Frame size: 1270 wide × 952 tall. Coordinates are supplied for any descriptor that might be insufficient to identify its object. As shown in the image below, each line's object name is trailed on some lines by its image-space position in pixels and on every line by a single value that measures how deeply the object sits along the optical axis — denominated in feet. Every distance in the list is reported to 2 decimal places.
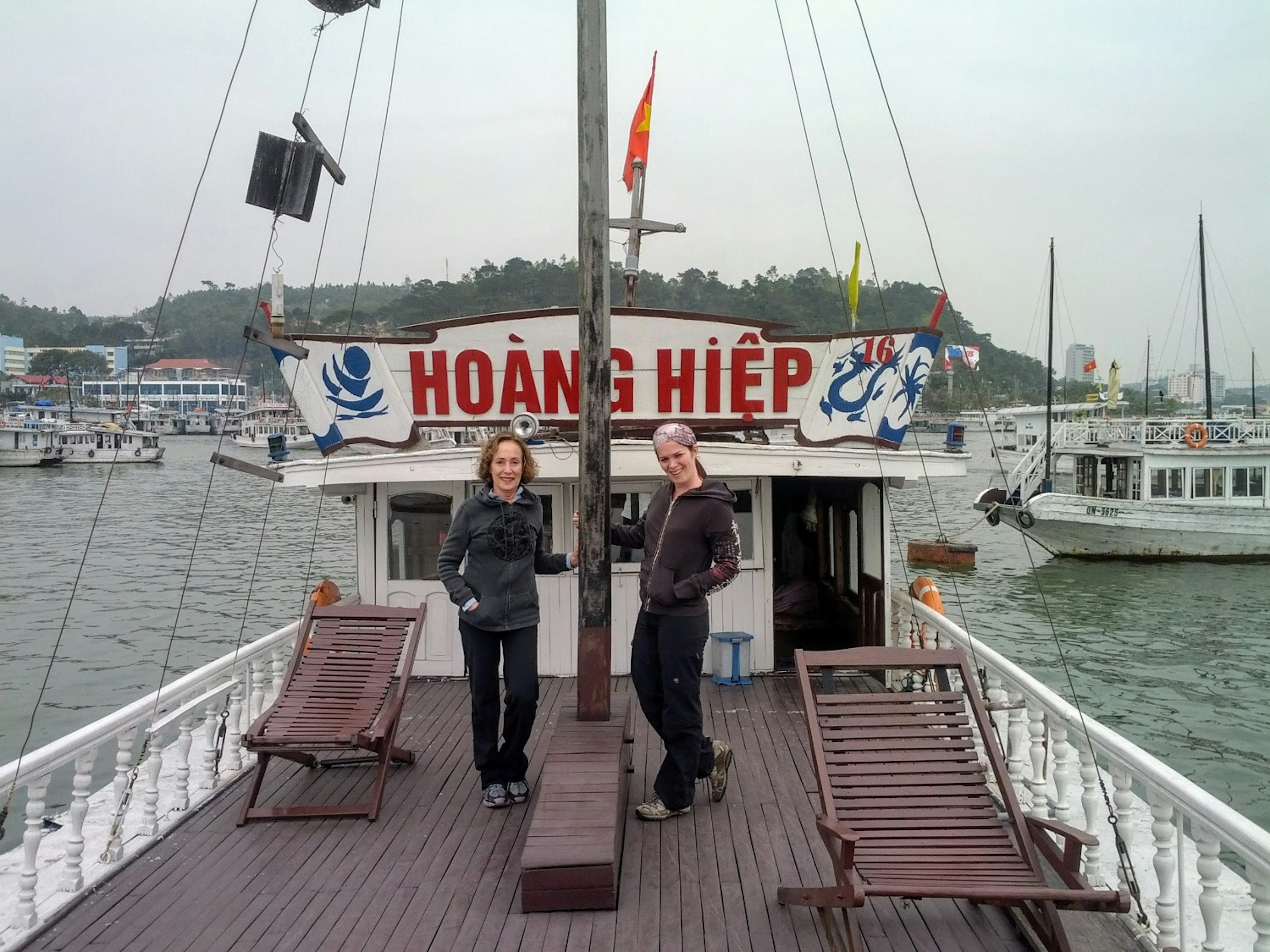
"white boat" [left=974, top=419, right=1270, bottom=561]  91.71
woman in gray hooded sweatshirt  15.15
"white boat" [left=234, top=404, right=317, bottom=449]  264.72
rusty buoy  84.07
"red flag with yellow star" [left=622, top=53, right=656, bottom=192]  26.40
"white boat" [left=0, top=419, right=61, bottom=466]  194.80
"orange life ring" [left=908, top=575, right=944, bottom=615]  22.09
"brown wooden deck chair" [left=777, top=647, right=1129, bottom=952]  10.32
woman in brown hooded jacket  13.91
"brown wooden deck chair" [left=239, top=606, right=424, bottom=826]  14.97
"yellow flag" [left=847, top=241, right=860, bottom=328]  27.27
